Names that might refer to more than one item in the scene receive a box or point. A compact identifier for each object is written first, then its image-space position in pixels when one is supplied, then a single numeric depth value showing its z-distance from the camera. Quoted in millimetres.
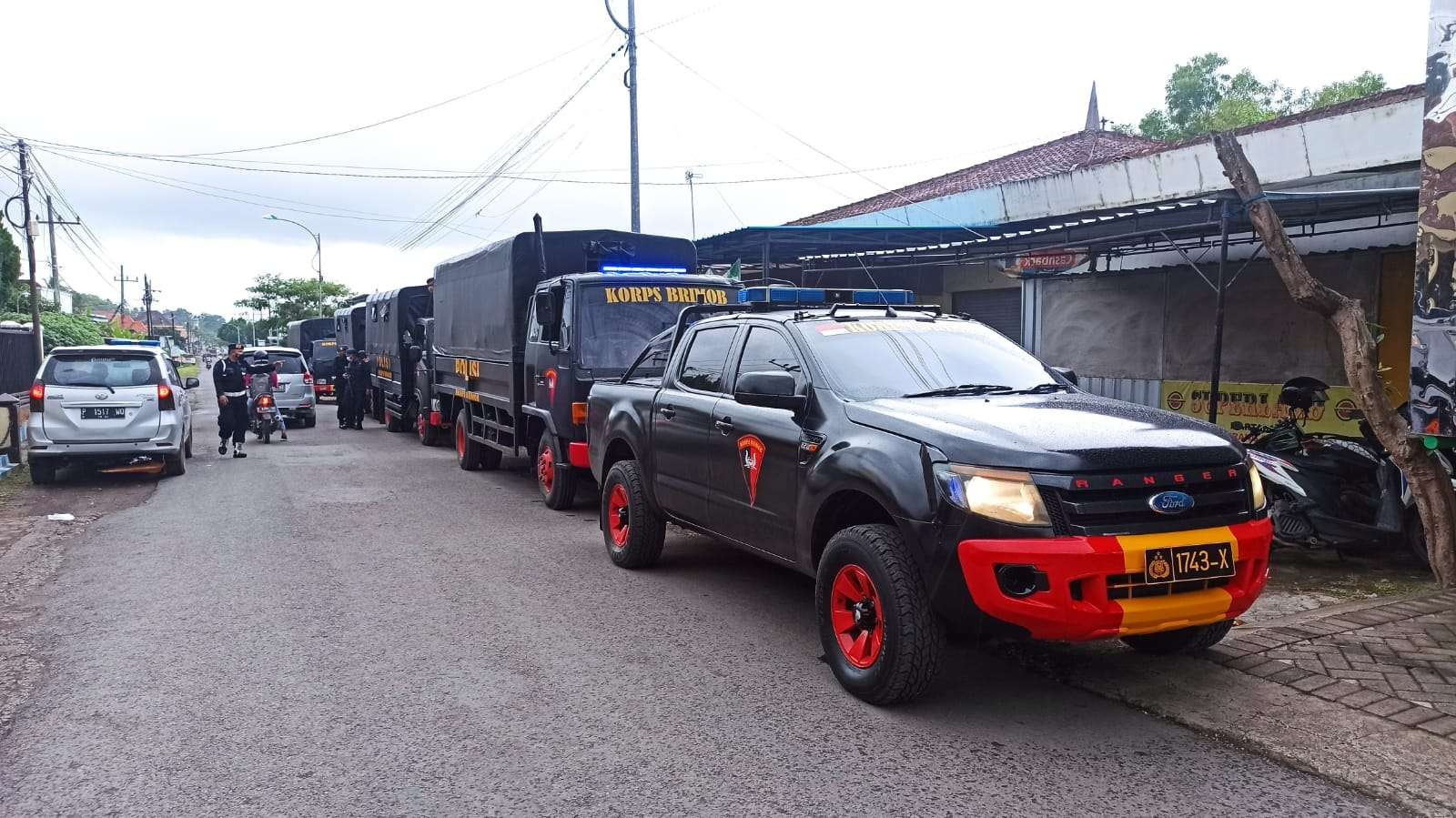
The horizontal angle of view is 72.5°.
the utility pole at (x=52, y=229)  33266
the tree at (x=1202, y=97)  41125
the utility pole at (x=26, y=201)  24844
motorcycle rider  17000
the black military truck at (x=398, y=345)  18359
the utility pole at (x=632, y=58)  19453
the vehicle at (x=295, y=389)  20141
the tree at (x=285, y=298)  74125
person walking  14359
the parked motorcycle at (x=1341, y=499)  7129
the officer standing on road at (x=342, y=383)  20734
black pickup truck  3961
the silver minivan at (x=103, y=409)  11258
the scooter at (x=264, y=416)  16859
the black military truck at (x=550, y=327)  9562
